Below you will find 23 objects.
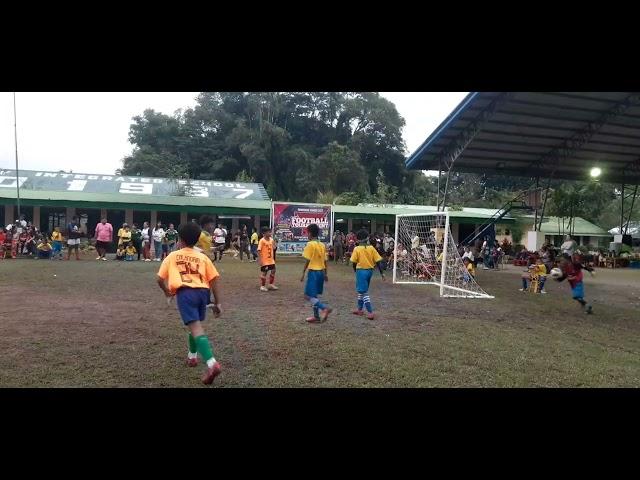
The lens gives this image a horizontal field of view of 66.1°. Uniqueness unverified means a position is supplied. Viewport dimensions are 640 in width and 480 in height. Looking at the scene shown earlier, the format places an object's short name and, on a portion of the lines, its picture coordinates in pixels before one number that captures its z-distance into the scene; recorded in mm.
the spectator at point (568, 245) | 14973
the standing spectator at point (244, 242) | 19581
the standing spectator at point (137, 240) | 18672
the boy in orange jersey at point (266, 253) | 10914
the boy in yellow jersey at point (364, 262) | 8031
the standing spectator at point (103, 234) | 17391
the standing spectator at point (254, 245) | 19328
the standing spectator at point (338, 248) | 21406
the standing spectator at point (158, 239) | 18228
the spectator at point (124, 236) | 17844
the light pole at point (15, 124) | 19312
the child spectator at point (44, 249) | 17797
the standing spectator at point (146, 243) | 18422
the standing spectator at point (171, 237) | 17391
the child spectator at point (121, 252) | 18125
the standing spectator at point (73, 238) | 17484
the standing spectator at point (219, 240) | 18891
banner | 19391
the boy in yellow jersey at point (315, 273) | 7496
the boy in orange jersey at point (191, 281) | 4605
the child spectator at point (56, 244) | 17609
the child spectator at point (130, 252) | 18344
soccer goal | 12227
